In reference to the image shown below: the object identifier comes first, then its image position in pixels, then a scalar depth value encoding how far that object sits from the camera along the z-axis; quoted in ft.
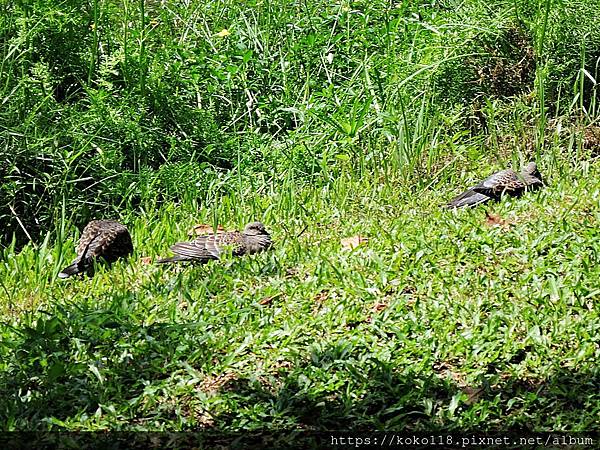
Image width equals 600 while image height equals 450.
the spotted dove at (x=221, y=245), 36.94
